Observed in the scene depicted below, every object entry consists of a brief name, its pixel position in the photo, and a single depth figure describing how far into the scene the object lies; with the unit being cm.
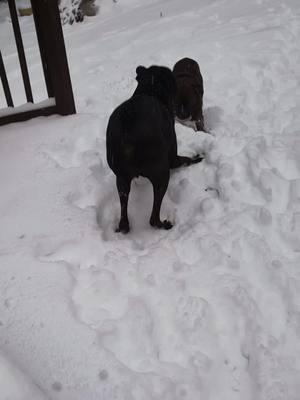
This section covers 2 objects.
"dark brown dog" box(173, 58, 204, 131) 399
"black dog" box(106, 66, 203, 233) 245
